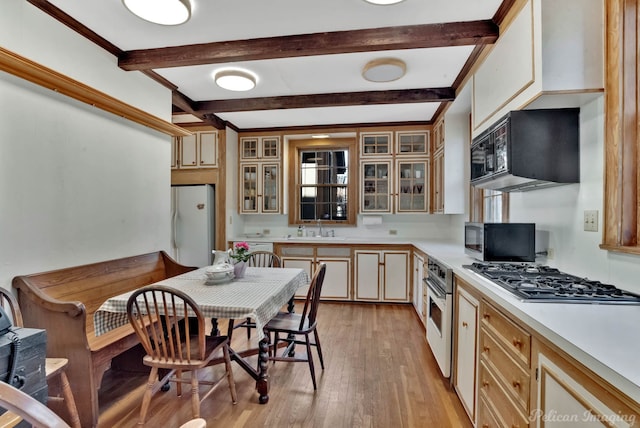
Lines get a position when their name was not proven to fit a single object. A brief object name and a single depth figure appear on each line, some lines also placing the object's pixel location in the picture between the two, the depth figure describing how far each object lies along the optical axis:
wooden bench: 1.78
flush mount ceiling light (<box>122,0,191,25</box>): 1.76
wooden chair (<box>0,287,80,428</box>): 1.57
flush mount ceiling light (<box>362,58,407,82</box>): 2.57
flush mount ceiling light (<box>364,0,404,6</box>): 1.72
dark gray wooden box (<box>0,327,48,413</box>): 0.95
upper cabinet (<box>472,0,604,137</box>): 1.46
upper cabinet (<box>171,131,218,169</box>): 4.32
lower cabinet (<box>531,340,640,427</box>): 0.72
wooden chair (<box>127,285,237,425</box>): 1.67
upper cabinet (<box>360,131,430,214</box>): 4.28
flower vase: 2.41
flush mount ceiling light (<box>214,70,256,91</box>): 2.78
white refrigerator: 4.24
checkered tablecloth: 1.75
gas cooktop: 1.22
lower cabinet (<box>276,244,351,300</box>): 4.16
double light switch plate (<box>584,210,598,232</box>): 1.52
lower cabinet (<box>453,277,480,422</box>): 1.70
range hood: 1.66
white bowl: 2.27
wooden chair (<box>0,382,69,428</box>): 0.66
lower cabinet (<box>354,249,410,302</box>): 4.04
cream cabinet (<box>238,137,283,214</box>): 4.62
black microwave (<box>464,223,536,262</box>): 1.99
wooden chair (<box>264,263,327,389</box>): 2.16
